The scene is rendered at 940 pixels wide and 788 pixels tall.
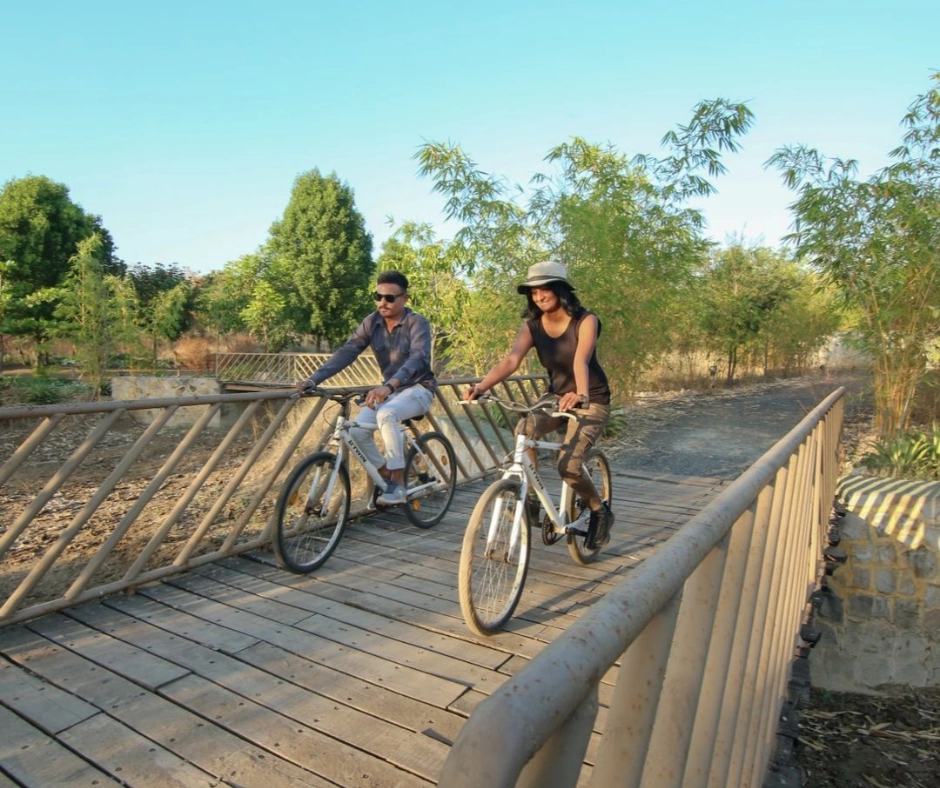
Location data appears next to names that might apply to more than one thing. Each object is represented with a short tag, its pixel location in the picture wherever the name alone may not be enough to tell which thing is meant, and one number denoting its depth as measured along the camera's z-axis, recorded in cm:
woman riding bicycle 309
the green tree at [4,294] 1828
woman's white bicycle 271
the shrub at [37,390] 1670
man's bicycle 338
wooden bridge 192
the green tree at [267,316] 2422
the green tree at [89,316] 1816
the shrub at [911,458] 665
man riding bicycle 373
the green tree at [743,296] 1479
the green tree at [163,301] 2177
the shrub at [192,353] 2539
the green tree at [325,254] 2748
